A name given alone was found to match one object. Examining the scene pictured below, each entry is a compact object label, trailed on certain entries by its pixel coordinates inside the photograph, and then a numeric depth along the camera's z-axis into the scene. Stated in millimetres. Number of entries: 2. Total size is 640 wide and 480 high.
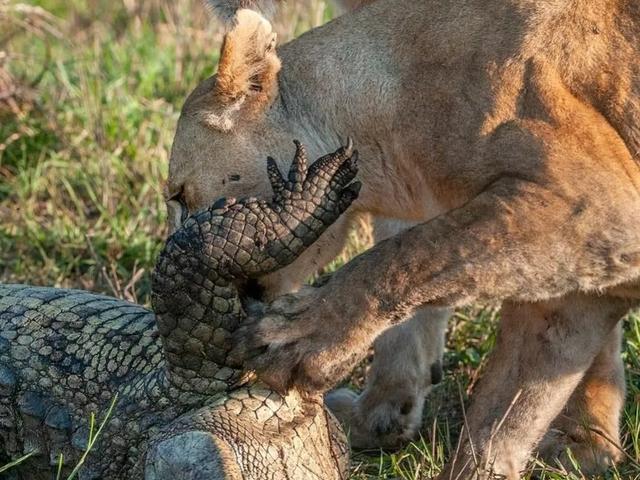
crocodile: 7594
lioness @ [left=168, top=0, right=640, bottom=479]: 7785
